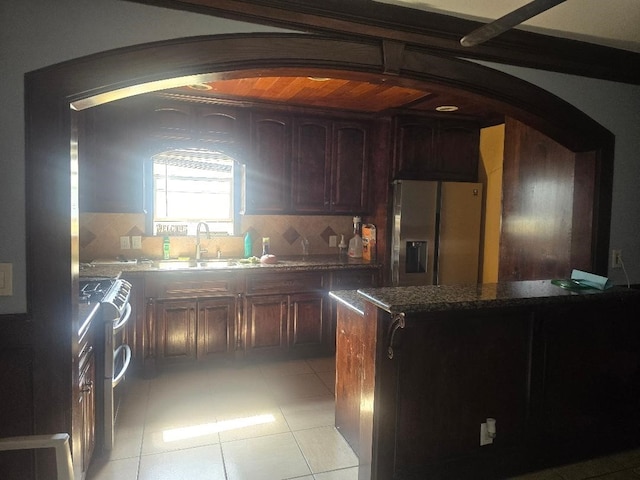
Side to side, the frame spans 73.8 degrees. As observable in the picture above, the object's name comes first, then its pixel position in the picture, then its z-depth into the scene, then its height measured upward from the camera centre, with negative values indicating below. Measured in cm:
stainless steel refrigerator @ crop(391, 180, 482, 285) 409 -16
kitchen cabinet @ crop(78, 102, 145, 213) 345 +41
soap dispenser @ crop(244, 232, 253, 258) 419 -33
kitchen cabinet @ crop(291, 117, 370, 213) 419 +48
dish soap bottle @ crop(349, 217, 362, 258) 450 -32
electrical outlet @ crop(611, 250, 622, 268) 266 -24
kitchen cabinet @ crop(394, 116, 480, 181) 417 +68
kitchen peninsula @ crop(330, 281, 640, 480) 205 -85
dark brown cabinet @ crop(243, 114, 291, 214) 402 +44
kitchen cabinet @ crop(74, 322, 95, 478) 192 -92
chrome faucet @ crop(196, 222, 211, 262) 397 -28
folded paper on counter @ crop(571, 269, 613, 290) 235 -34
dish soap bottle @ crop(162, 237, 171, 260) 394 -35
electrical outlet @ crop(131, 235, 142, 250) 389 -30
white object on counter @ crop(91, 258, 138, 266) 361 -45
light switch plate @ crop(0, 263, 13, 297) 152 -26
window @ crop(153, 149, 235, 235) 401 +19
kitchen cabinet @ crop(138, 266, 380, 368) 350 -90
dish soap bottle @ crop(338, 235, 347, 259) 460 -37
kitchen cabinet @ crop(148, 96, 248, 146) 365 +78
